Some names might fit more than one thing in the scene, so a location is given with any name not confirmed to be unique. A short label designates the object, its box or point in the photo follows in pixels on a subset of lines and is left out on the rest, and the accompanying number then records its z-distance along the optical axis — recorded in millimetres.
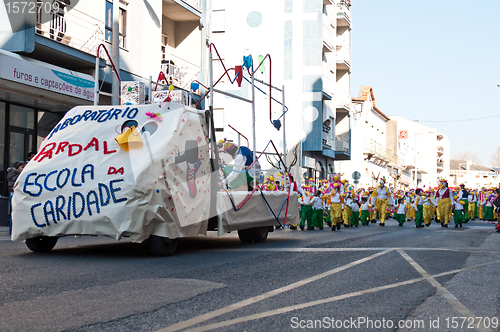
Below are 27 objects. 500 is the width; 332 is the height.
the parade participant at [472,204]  34016
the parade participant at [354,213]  23391
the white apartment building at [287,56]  37344
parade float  7918
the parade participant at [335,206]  18594
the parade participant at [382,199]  24391
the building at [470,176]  132188
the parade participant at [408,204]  29906
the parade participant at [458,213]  23500
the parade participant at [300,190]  20092
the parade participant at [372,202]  25506
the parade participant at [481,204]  34406
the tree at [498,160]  124625
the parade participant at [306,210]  19645
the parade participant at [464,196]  28844
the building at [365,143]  57125
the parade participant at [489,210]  31719
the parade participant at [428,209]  24391
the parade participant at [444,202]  23359
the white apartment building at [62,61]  16828
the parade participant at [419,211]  23578
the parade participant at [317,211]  19720
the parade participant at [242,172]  10750
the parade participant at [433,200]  24566
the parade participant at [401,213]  25000
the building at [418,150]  77062
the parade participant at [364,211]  25562
